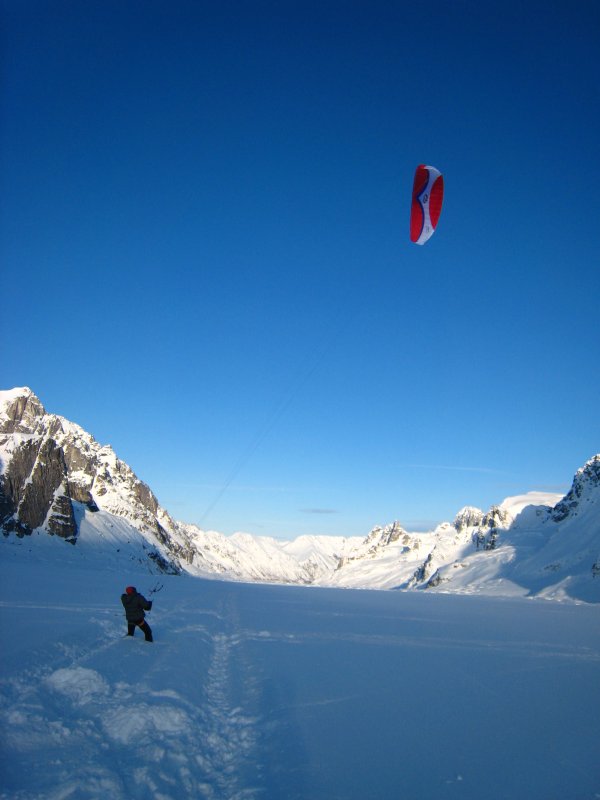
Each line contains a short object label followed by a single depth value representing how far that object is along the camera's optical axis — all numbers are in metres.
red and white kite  20.04
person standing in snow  12.60
